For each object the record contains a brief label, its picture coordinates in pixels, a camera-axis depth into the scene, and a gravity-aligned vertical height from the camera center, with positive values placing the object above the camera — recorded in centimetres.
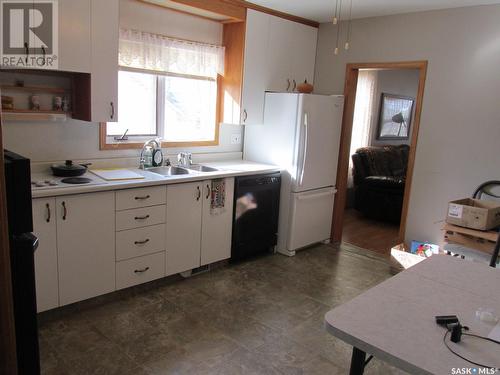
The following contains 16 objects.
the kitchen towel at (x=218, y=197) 363 -75
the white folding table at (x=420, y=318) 123 -65
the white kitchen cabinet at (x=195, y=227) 338 -99
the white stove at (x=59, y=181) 270 -55
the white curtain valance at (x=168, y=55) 345 +43
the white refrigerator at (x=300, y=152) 411 -39
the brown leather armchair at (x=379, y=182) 559 -82
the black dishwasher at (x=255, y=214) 389 -97
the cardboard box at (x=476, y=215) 326 -69
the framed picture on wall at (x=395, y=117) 664 +4
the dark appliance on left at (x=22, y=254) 155 -57
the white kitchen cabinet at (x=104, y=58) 291 +29
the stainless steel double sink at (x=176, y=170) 367 -56
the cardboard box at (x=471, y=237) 325 -87
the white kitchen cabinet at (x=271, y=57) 407 +54
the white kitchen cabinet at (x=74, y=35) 274 +41
